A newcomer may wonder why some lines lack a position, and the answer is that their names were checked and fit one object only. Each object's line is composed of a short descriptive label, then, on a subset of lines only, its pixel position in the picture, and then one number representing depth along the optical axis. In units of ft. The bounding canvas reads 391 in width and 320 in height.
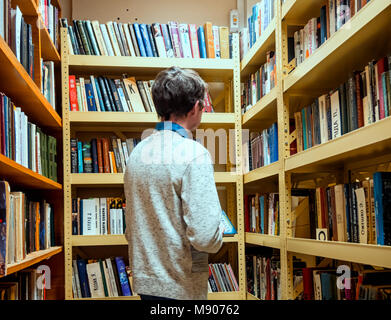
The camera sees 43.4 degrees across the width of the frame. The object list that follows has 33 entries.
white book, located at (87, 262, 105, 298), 9.30
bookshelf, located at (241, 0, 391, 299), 5.11
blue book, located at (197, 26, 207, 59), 10.07
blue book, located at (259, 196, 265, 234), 9.06
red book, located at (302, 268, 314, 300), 7.14
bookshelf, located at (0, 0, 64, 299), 5.63
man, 4.47
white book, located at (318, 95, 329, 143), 6.54
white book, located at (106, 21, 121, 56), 9.74
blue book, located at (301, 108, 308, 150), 7.25
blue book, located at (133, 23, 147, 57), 9.82
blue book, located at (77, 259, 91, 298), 9.27
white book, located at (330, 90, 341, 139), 6.15
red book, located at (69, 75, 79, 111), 9.59
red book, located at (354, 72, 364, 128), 5.63
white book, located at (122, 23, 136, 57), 9.78
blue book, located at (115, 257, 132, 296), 9.29
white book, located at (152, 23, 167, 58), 9.84
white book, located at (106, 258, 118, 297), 9.32
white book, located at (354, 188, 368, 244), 5.42
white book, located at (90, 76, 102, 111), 9.65
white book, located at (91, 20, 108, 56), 9.71
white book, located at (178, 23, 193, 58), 9.98
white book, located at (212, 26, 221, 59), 10.18
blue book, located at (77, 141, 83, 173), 9.56
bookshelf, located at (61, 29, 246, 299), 9.40
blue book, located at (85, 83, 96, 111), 9.64
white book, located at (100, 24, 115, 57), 9.74
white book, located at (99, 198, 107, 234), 9.48
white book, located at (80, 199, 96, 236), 9.43
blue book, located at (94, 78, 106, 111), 9.66
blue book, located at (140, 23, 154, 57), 9.85
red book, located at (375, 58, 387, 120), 5.15
